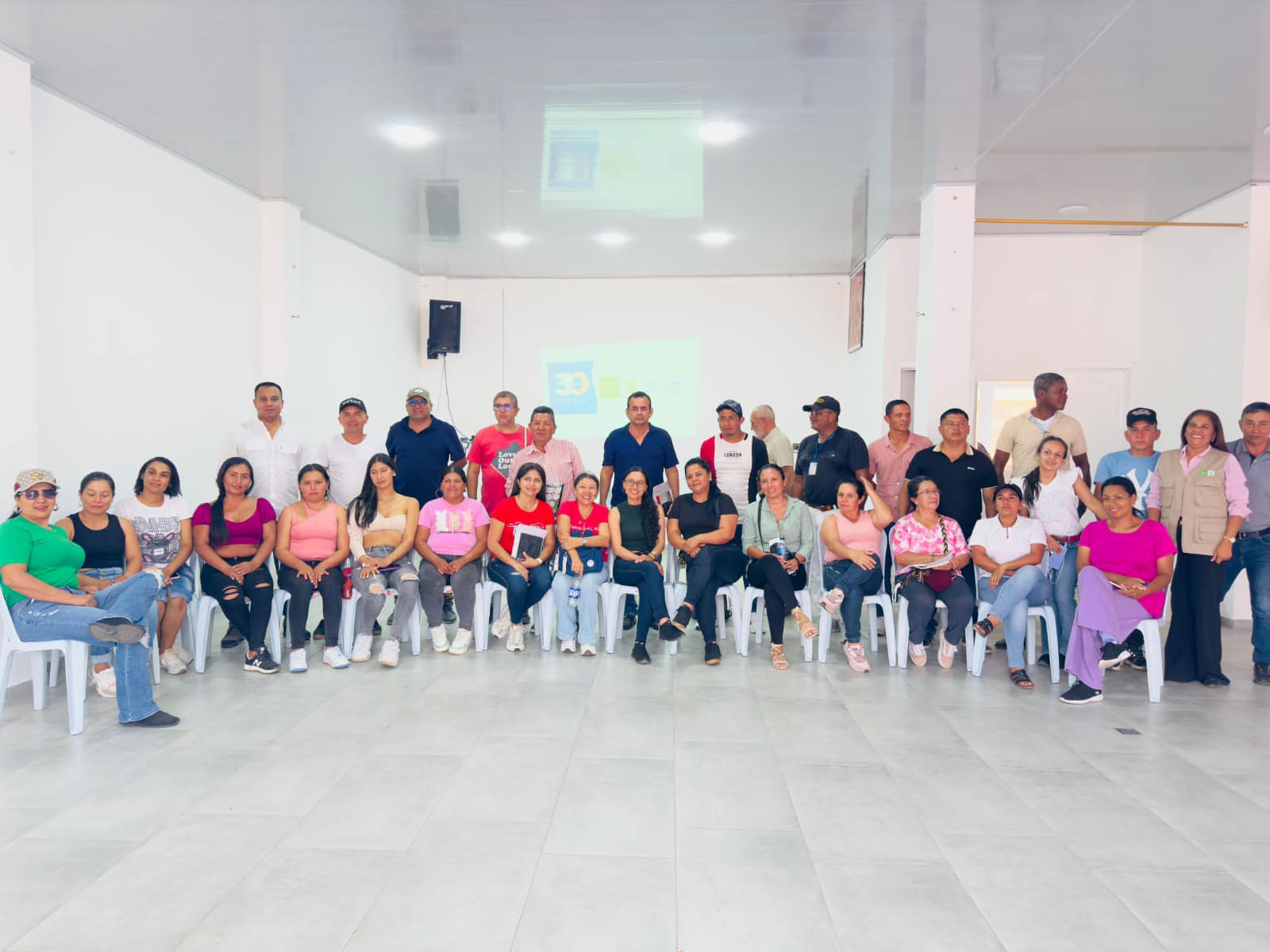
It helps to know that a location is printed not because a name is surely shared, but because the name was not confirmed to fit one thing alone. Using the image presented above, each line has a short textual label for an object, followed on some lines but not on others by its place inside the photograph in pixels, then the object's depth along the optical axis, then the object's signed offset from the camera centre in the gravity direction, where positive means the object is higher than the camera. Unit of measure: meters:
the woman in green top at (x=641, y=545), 4.74 -0.56
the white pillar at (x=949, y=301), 5.51 +0.88
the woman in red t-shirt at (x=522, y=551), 4.75 -0.60
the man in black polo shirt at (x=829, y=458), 5.02 -0.08
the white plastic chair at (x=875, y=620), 4.52 -0.91
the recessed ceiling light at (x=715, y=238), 7.45 +1.71
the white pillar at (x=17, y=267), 3.77 +0.71
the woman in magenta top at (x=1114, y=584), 3.96 -0.62
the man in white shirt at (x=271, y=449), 4.80 -0.07
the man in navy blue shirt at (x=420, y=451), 5.21 -0.07
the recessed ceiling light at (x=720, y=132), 4.73 +1.66
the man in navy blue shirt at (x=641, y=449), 5.20 -0.05
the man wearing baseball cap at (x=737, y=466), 5.20 -0.14
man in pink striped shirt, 5.23 -0.12
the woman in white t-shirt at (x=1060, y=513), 4.40 -0.34
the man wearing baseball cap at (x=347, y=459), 5.03 -0.12
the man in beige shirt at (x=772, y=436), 5.66 +0.04
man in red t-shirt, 5.43 -0.08
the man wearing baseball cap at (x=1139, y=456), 4.46 -0.05
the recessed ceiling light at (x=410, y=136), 4.84 +1.66
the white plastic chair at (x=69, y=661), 3.40 -0.89
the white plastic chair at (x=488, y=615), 4.74 -0.93
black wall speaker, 9.44 +1.14
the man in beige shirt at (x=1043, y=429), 4.81 +0.09
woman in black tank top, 3.87 -0.47
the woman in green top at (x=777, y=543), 4.59 -0.53
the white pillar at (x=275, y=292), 6.23 +1.01
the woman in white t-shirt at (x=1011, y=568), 4.30 -0.60
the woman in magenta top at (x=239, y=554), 4.34 -0.58
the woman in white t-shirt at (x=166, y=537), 4.19 -0.48
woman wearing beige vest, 4.22 -0.41
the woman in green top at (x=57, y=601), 3.47 -0.66
